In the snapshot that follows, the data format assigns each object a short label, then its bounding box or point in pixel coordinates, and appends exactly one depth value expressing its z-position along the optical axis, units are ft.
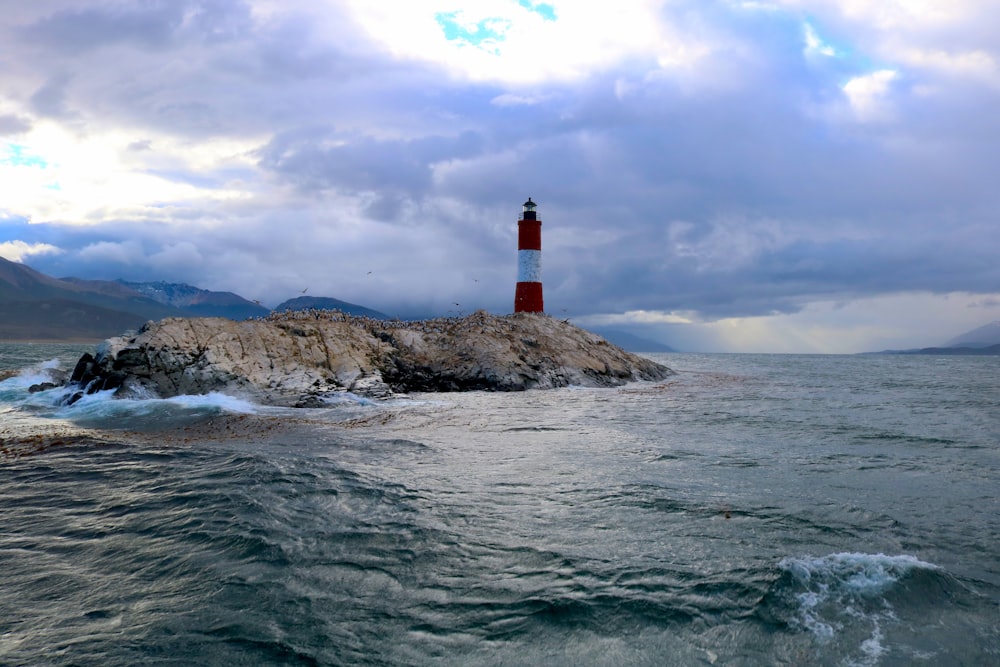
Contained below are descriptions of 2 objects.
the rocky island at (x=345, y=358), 76.28
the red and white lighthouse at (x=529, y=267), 150.30
